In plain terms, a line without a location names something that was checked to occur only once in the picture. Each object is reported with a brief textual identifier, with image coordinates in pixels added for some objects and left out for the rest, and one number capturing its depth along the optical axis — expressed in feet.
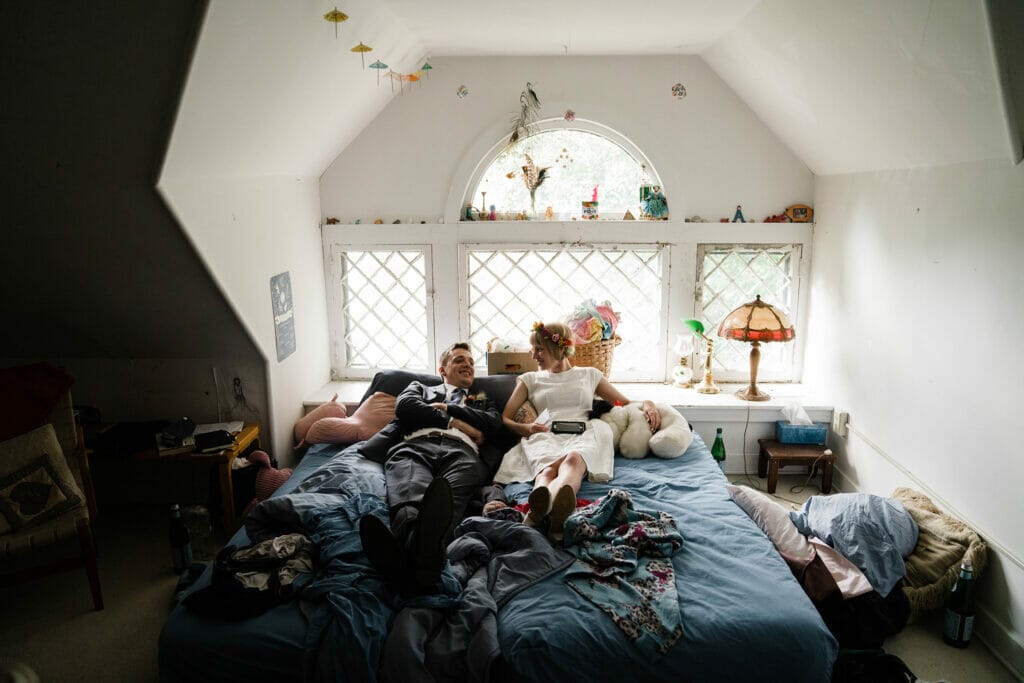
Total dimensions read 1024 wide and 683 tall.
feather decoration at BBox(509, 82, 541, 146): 14.64
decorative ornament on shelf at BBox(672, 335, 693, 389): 15.24
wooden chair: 9.30
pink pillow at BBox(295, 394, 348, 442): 13.37
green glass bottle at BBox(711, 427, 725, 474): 13.28
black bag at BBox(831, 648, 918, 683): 7.99
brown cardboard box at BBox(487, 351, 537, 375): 14.07
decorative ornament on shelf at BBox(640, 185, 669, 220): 15.05
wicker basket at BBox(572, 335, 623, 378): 14.24
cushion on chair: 9.41
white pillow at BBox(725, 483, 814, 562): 9.30
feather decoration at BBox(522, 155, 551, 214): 15.06
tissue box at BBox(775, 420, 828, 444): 13.62
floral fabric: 7.20
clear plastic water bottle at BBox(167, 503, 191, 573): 10.59
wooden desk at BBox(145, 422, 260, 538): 11.40
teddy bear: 11.68
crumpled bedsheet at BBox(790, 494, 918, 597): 9.34
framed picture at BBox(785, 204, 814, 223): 14.80
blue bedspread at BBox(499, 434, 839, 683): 6.98
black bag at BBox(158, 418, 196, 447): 11.53
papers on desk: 12.19
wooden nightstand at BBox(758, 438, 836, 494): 13.23
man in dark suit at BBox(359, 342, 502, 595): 7.61
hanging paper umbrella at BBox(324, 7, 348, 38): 8.64
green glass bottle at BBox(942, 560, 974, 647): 8.79
